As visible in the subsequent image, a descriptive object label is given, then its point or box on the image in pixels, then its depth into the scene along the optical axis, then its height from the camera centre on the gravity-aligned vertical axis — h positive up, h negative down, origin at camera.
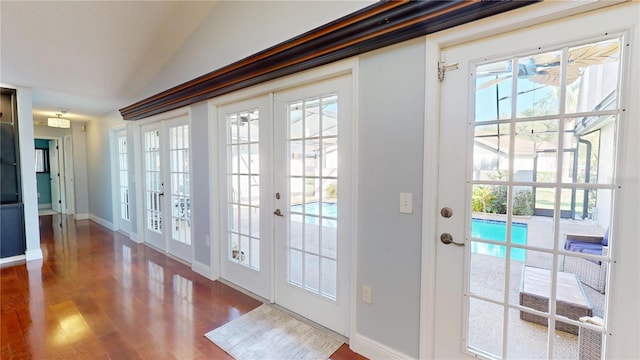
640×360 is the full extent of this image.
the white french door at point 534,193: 1.21 -0.13
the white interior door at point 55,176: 6.85 -0.24
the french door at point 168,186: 3.57 -0.28
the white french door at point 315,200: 2.01 -0.27
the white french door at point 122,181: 4.96 -0.26
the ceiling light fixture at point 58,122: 4.67 +0.75
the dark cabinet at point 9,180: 3.55 -0.18
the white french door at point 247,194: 2.53 -0.28
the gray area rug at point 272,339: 1.87 -1.26
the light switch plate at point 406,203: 1.64 -0.22
